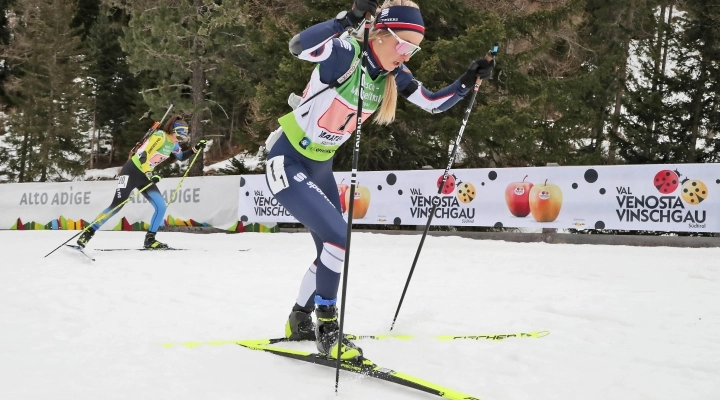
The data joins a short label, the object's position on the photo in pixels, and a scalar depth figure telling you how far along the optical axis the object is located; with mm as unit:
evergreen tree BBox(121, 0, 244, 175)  16688
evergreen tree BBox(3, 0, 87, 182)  27859
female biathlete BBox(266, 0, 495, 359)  3039
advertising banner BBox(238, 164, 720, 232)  8039
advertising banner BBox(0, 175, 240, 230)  13047
